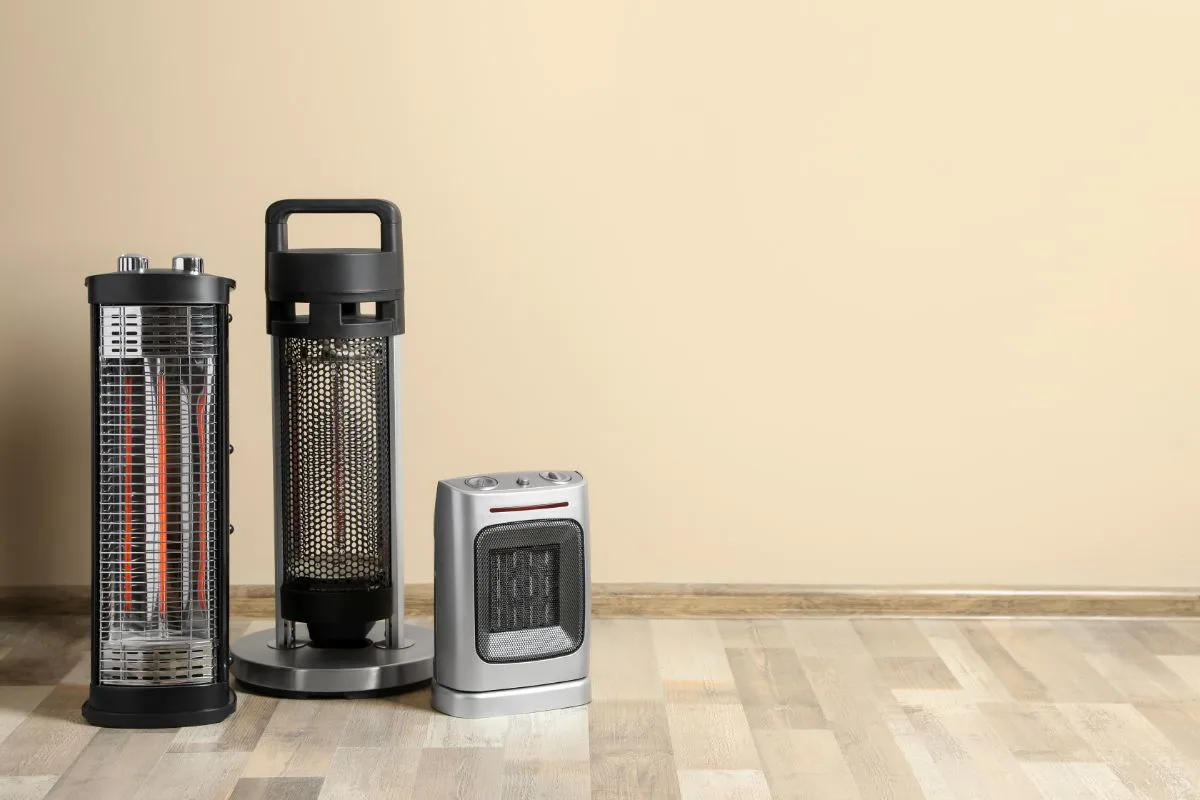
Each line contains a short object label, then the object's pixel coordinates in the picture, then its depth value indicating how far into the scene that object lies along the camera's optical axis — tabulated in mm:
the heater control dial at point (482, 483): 2441
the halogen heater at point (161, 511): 2361
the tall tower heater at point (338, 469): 2531
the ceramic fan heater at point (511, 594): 2414
